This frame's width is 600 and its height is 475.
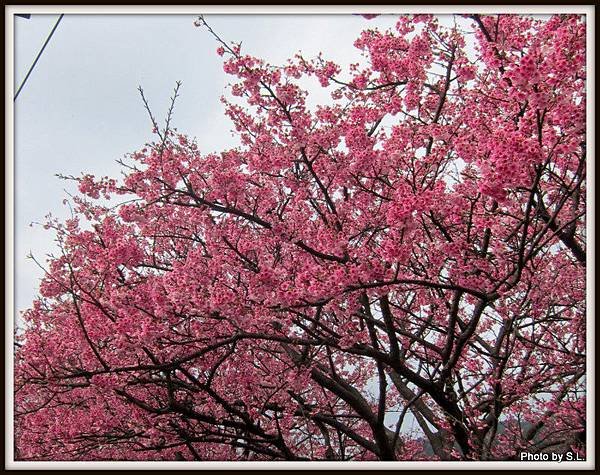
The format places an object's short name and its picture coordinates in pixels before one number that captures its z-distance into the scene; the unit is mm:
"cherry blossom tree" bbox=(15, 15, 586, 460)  4168
